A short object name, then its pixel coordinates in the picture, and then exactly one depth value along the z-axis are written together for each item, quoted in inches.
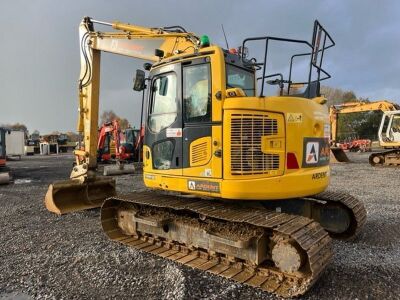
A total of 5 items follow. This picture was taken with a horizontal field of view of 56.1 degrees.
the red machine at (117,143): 809.4
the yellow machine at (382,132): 789.7
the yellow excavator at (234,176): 185.9
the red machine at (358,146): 1346.9
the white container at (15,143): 1323.8
